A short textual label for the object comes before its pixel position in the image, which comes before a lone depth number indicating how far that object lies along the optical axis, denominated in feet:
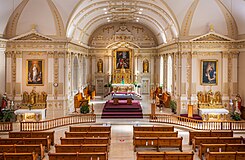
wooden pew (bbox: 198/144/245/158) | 48.52
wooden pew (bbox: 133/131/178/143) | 56.39
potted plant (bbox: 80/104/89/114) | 82.99
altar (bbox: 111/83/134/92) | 119.96
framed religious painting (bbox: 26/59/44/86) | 83.05
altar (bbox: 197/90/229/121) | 80.02
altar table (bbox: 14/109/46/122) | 77.15
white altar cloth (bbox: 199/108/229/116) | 79.20
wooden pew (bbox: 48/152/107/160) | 42.55
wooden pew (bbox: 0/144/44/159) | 46.50
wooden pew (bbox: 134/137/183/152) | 52.54
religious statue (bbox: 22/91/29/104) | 83.25
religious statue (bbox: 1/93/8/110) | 77.97
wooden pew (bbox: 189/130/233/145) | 57.21
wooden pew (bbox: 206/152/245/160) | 43.32
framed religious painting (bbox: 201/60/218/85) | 85.25
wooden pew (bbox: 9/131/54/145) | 55.62
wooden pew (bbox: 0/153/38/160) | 42.01
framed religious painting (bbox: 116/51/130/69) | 129.90
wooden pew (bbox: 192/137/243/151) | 52.29
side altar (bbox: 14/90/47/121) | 77.71
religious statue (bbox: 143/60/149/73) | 130.93
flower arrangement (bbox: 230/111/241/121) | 75.51
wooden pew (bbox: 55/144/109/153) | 46.75
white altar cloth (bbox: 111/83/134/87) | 119.58
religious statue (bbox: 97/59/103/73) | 130.38
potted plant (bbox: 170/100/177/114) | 88.43
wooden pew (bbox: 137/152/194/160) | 43.19
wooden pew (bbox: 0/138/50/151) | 51.03
